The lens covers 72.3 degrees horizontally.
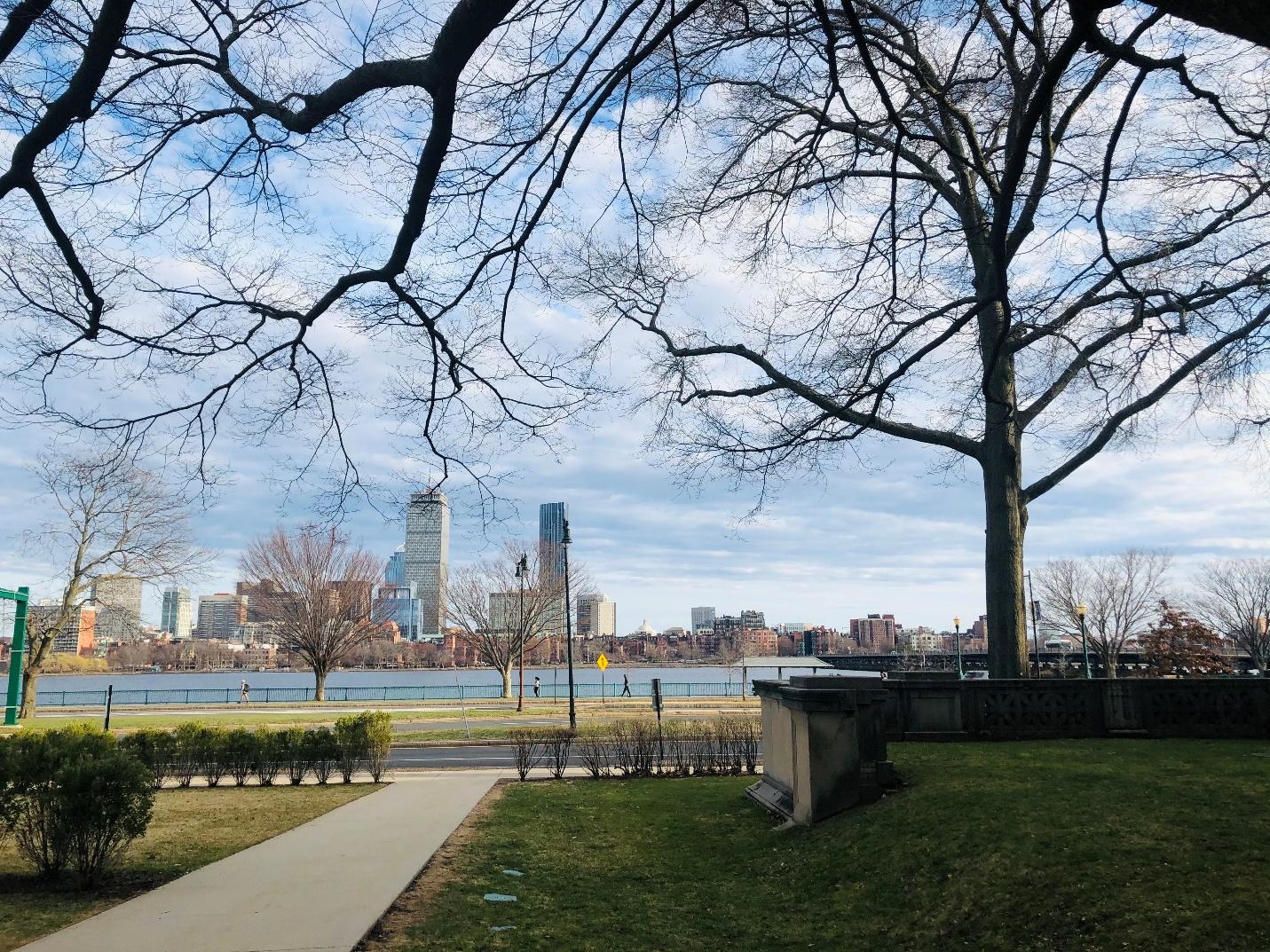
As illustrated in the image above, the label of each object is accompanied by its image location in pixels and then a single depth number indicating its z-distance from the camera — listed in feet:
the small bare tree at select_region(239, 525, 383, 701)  152.35
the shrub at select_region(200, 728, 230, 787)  55.77
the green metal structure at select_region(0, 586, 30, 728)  99.87
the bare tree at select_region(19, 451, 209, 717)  117.50
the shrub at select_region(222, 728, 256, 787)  55.83
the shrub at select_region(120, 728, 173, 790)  55.16
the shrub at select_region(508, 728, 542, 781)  54.29
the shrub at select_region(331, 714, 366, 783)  55.36
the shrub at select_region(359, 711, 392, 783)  55.83
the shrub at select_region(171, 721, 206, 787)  56.08
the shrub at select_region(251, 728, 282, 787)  55.67
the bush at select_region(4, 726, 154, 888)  26.37
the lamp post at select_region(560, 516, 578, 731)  88.07
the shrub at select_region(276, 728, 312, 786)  55.57
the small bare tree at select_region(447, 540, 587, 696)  163.12
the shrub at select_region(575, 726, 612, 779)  55.11
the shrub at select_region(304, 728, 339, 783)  55.83
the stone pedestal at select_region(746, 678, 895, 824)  33.73
